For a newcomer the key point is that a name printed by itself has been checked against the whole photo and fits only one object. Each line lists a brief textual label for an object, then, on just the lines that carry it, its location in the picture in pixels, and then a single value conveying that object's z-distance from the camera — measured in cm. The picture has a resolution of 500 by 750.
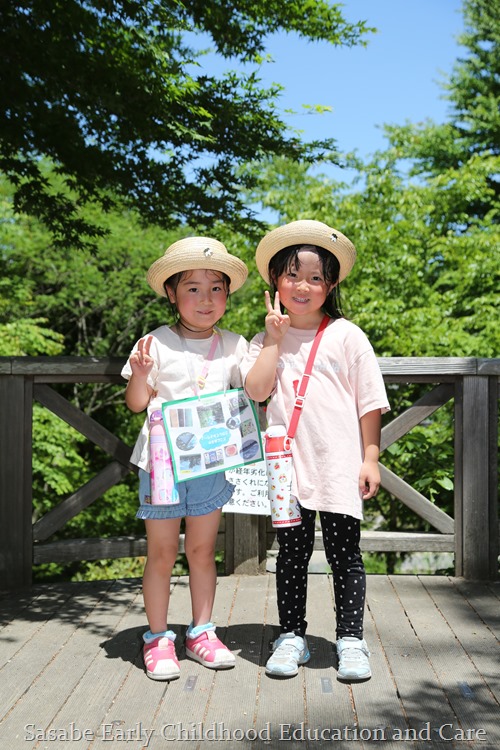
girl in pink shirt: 279
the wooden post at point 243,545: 420
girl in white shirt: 286
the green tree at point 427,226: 1013
